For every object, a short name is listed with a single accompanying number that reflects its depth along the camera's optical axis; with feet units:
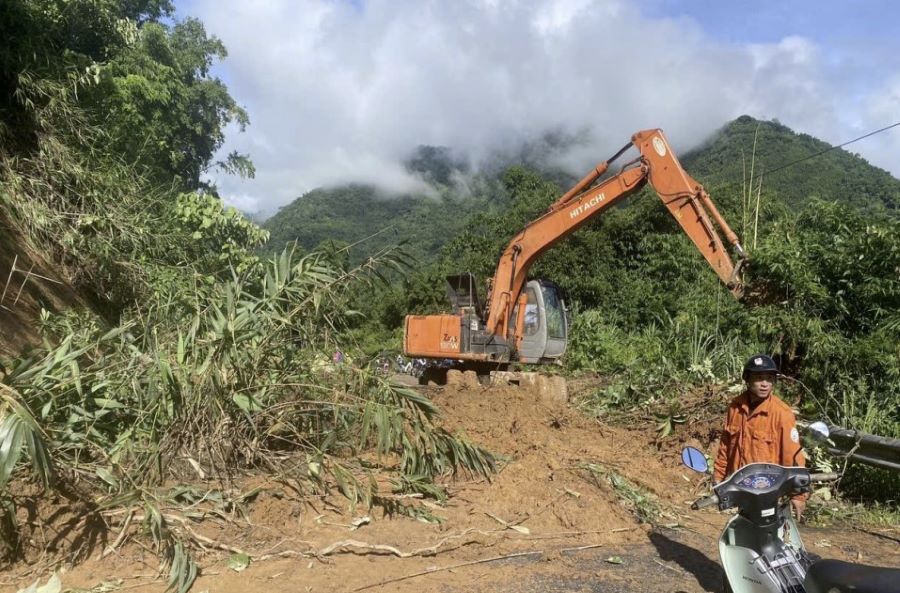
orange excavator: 33.81
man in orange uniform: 12.29
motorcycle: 9.96
